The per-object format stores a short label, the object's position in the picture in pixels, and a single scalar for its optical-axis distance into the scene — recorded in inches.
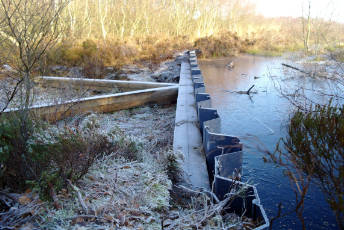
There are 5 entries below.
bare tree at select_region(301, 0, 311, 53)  574.2
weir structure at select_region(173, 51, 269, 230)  139.3
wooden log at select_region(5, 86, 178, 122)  304.7
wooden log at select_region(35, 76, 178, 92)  398.6
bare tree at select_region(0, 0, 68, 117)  154.3
